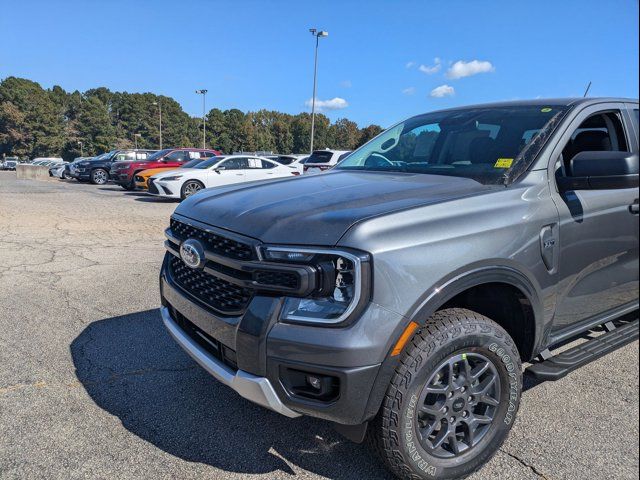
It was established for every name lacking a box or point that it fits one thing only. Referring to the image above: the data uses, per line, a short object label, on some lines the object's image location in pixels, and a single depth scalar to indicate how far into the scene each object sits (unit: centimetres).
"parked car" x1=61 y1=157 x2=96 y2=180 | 2621
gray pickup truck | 198
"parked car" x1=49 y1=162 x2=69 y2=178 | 3100
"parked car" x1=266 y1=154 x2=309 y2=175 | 2115
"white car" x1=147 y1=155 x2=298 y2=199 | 1477
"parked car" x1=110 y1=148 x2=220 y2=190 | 1958
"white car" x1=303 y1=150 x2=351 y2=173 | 1781
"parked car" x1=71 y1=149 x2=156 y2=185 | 2394
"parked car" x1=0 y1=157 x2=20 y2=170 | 5719
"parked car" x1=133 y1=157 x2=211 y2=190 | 1769
